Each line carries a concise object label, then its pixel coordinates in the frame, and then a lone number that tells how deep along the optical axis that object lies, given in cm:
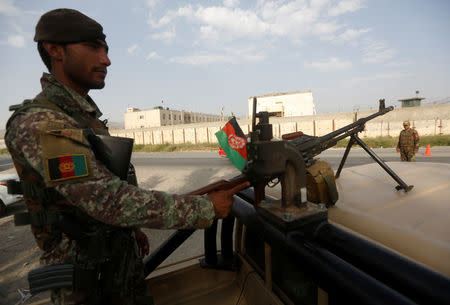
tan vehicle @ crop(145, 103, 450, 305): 82
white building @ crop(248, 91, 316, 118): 3734
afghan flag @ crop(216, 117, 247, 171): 122
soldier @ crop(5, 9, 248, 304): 99
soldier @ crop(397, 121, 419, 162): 824
